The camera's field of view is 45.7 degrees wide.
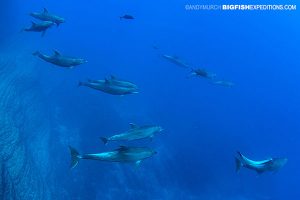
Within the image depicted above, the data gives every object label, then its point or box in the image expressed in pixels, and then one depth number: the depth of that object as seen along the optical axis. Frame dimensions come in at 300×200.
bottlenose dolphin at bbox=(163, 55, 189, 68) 15.59
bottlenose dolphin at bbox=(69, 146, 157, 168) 5.68
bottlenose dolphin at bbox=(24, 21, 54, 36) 8.36
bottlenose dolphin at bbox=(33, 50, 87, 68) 7.31
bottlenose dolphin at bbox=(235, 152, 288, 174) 6.47
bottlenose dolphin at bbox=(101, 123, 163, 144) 6.34
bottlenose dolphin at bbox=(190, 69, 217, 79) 10.93
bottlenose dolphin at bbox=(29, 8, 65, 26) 8.78
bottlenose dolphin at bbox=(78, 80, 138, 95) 7.18
